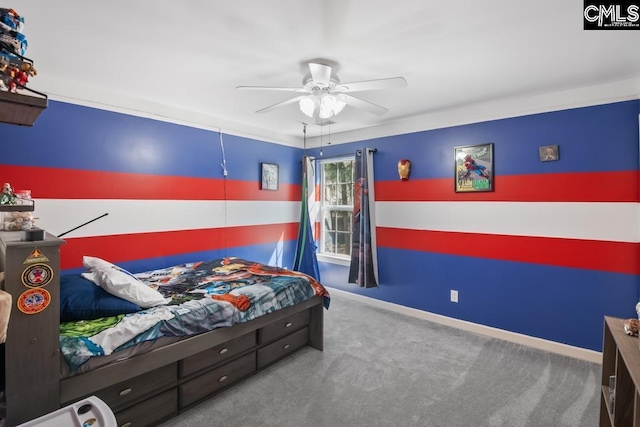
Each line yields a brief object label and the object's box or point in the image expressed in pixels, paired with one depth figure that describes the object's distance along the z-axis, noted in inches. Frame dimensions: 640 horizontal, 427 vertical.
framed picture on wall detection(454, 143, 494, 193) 121.2
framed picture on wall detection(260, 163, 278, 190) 164.4
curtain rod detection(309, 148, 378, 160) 155.1
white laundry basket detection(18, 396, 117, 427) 35.5
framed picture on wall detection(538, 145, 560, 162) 106.5
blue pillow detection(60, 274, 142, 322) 67.4
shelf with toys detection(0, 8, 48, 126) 31.2
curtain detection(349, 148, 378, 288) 152.8
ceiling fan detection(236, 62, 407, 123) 78.4
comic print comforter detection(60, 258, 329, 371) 63.1
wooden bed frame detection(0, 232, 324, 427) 50.3
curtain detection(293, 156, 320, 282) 162.1
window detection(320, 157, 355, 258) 175.5
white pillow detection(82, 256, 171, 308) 75.2
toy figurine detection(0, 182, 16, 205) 55.1
